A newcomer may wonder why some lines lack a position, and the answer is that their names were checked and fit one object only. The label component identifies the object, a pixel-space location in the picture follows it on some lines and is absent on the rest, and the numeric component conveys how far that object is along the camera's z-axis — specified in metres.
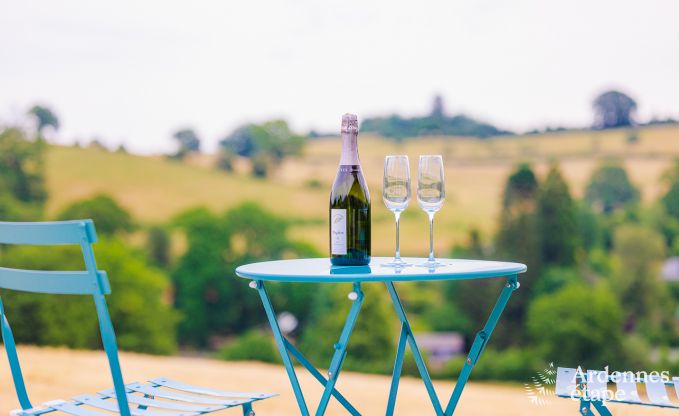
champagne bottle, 2.69
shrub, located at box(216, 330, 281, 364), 29.03
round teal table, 2.27
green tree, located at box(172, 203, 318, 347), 29.91
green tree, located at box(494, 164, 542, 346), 28.27
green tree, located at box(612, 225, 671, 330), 26.28
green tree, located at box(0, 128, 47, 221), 27.42
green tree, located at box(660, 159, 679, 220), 25.98
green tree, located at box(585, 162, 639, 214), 25.98
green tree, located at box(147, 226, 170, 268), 30.56
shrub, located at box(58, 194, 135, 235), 27.09
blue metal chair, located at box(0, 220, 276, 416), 2.10
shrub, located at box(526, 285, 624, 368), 28.39
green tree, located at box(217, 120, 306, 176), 28.81
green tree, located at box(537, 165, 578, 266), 27.52
